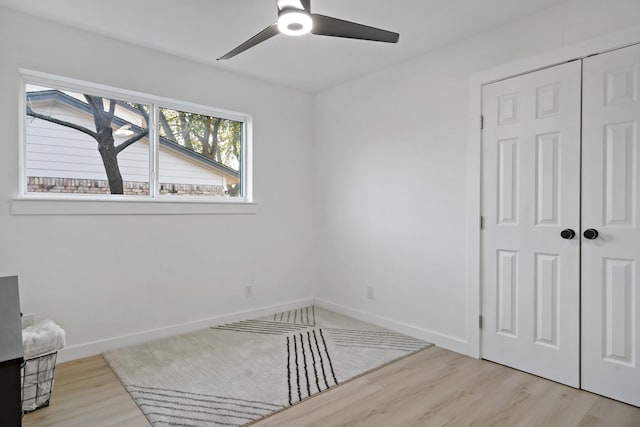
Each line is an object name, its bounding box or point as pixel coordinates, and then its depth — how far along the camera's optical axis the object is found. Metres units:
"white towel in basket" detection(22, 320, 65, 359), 2.03
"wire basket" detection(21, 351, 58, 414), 1.99
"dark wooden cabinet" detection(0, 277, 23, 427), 0.82
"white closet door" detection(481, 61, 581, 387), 2.31
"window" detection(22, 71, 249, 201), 2.70
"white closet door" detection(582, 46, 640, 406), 2.08
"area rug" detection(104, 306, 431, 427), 2.08
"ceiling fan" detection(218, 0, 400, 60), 1.77
